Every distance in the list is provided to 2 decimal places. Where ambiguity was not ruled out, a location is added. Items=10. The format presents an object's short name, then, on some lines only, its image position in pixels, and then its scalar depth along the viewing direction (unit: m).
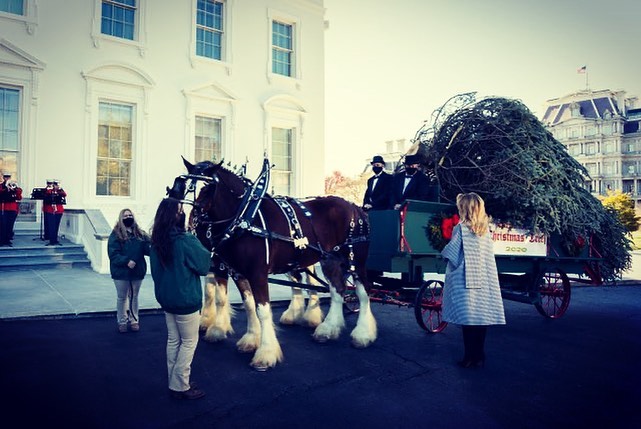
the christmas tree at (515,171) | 6.80
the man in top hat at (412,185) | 7.00
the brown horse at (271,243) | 4.97
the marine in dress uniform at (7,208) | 10.68
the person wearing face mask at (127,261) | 6.04
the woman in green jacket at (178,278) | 3.85
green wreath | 6.43
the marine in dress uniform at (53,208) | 11.16
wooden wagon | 6.27
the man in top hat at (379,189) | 7.53
